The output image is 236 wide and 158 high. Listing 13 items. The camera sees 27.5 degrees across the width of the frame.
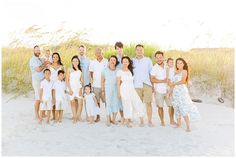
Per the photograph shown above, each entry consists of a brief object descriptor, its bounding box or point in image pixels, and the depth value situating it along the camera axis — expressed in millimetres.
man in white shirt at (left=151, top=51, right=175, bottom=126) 8281
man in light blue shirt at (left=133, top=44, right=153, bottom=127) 8320
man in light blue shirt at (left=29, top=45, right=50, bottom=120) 8961
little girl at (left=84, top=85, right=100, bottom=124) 8688
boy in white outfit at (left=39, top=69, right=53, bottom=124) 8688
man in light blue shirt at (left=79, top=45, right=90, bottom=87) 8758
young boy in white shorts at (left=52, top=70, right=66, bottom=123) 8680
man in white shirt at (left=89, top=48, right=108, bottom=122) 8625
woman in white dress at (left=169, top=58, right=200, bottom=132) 8117
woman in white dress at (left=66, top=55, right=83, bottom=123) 8625
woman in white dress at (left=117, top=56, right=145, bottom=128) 8219
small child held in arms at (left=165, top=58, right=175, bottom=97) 8297
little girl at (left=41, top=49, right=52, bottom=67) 8969
